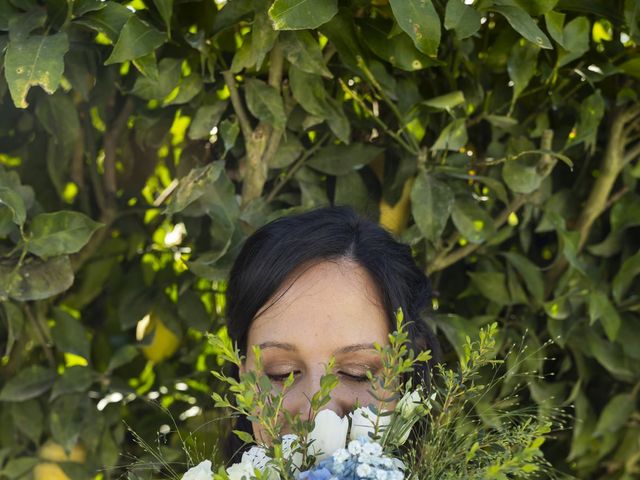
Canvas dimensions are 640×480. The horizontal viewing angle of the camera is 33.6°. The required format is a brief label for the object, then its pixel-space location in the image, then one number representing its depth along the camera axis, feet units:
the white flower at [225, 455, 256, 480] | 2.88
